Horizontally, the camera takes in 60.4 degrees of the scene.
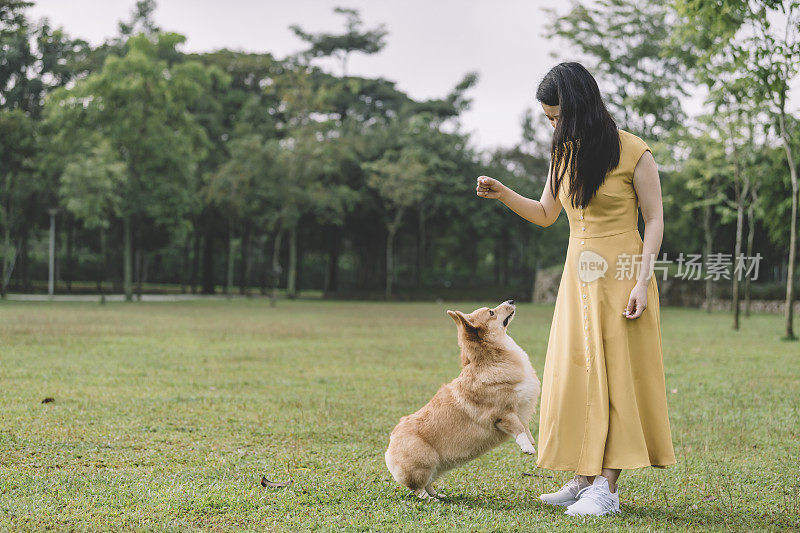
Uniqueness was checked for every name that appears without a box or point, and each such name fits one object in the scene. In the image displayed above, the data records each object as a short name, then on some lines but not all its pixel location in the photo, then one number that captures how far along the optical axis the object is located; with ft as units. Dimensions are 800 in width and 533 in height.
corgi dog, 10.86
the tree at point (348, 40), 119.75
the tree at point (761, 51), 35.19
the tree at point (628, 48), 89.66
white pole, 84.23
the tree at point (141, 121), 83.35
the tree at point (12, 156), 79.87
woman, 10.52
